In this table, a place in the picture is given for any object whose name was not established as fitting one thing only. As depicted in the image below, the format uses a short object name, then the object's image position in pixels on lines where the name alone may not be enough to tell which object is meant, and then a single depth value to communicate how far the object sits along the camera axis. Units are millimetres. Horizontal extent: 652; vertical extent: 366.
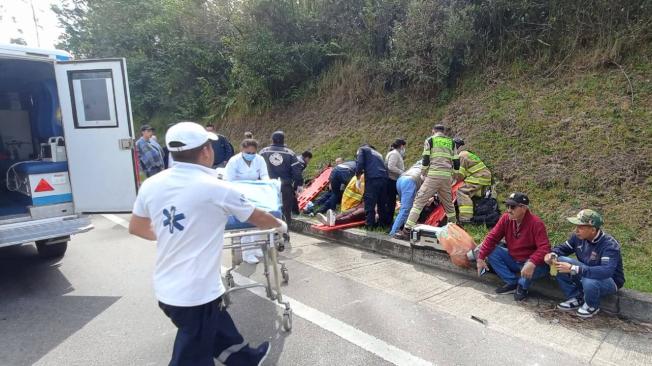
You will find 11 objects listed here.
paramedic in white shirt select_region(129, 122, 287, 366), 2291
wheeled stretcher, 3652
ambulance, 5000
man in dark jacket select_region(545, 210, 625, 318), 3744
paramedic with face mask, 5199
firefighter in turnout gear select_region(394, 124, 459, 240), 6102
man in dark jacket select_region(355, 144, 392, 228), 6625
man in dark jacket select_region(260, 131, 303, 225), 6727
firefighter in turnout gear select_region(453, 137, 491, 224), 6493
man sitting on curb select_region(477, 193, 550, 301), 4164
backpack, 6234
